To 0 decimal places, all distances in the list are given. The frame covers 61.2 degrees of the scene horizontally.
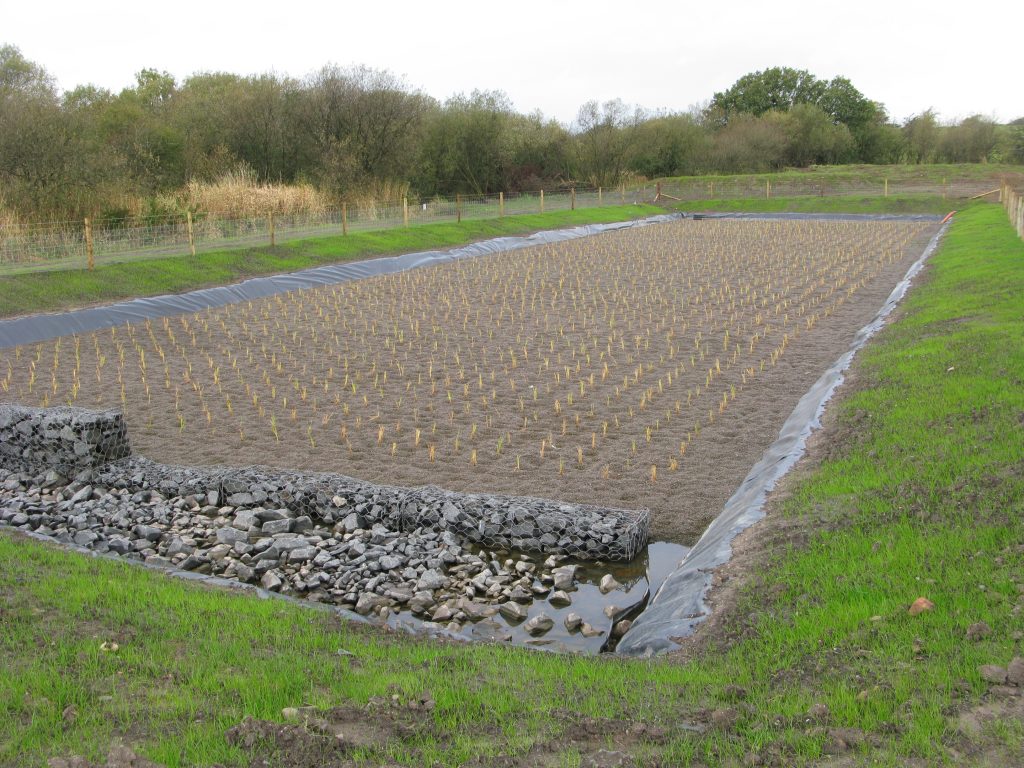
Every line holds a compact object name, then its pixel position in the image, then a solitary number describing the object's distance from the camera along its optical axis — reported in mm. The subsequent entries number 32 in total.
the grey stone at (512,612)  6402
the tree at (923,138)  65875
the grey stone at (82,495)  8430
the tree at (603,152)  58125
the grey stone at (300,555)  7184
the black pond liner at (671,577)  5820
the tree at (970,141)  62344
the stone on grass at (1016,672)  4230
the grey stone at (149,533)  7668
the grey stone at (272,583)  6812
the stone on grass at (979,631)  4680
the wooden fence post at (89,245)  20156
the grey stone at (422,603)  6473
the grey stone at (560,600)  6633
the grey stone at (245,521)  7895
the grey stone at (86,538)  7508
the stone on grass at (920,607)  5027
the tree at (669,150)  60781
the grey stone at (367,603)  6434
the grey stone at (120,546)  7426
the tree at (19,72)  40772
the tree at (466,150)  51750
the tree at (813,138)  64625
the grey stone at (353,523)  7664
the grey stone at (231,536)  7617
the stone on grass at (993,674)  4270
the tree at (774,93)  72062
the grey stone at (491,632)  6121
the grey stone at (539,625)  6234
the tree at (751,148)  60938
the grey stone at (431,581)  6697
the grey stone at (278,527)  7782
